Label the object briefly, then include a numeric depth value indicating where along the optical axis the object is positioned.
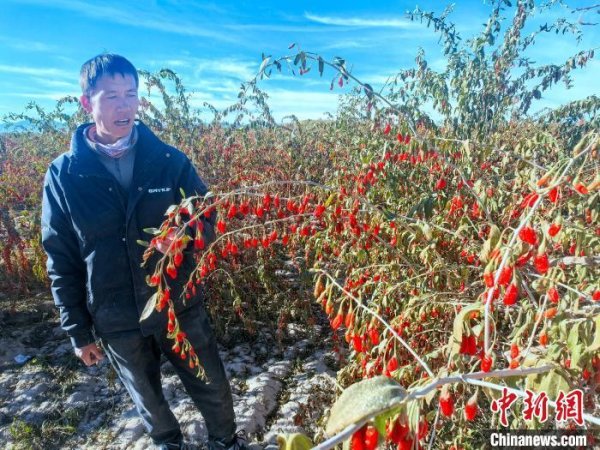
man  1.93
